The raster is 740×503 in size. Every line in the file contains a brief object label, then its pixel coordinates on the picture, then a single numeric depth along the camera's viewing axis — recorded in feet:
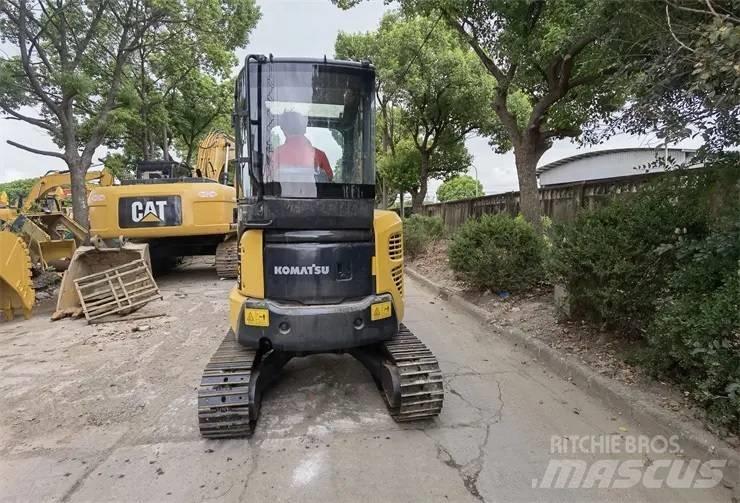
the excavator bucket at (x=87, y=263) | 21.54
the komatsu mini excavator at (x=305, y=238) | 10.02
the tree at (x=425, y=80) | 46.06
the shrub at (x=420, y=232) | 38.14
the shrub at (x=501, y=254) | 20.88
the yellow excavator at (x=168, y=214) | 27.25
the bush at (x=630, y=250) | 11.89
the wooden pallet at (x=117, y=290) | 20.93
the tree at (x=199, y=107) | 69.00
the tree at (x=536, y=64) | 21.35
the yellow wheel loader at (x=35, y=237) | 20.61
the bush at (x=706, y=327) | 8.43
